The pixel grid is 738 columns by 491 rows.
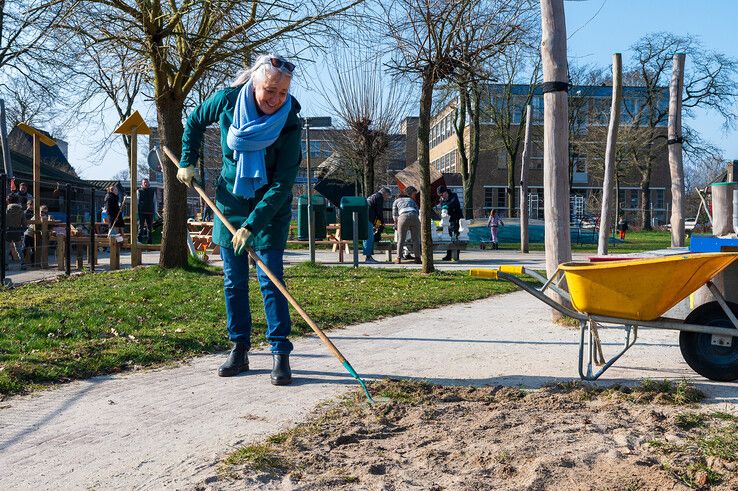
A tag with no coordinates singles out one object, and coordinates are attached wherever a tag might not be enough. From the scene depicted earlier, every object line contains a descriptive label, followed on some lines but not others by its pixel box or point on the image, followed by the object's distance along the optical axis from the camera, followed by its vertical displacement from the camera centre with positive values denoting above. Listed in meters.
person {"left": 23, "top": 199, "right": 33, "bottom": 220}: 17.22 +0.66
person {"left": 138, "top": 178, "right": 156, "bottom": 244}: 22.08 +0.83
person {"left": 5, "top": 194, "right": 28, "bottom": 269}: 12.66 +0.26
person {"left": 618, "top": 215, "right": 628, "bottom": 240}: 36.03 +0.04
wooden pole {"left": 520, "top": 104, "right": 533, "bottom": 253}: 24.27 +1.00
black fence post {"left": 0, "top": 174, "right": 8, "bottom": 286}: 11.02 +0.23
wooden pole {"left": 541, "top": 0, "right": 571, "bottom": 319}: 7.77 +0.97
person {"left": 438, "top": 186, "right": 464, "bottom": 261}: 20.35 +0.58
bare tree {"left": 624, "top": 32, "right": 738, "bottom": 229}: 52.12 +9.43
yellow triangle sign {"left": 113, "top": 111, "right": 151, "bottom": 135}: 13.80 +2.08
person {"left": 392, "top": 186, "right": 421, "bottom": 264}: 17.34 +0.26
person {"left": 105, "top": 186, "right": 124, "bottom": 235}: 21.44 +0.90
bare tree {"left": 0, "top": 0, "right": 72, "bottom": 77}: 10.85 +3.35
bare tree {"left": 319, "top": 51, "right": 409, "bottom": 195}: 26.27 +4.09
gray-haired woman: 4.85 +0.38
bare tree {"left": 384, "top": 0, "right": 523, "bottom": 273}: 13.18 +3.43
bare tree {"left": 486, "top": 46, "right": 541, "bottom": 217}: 46.88 +7.66
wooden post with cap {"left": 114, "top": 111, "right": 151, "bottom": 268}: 13.84 +1.79
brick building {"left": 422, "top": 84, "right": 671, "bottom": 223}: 48.00 +6.12
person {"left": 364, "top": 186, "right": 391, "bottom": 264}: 18.54 +0.50
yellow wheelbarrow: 4.59 -0.46
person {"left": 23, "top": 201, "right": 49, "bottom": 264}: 15.12 +0.00
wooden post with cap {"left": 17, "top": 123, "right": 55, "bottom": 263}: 14.95 +1.48
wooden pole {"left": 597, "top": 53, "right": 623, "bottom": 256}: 11.95 +1.22
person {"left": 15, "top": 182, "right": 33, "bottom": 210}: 16.78 +0.98
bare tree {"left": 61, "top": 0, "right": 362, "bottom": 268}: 11.59 +3.17
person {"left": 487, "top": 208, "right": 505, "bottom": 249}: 26.58 +0.20
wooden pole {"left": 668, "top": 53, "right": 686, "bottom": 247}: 15.89 +1.73
